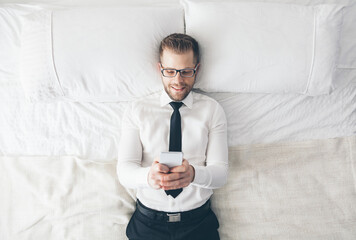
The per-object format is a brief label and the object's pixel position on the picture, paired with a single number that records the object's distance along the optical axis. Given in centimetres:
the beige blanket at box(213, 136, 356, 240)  156
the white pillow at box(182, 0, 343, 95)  154
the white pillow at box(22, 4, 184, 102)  151
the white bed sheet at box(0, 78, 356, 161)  162
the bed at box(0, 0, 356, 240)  153
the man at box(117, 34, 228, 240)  142
